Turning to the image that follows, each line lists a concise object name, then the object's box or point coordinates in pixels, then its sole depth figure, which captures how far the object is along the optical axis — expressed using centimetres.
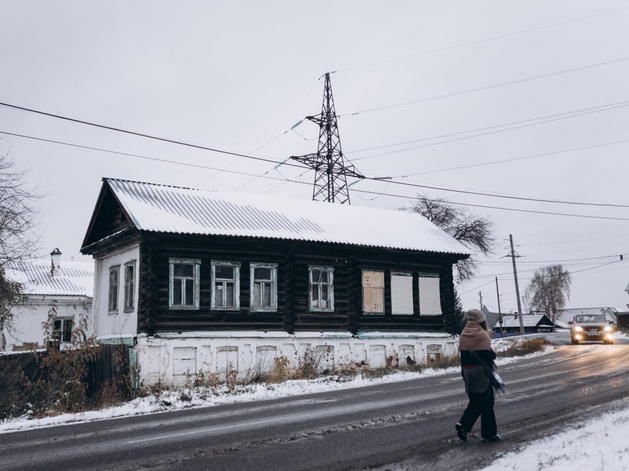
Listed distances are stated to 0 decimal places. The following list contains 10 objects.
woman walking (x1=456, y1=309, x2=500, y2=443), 805
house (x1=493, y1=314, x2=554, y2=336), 8244
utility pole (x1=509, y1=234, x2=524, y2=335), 5152
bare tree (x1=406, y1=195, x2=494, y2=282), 4706
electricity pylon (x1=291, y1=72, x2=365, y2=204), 3291
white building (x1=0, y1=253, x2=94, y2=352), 3409
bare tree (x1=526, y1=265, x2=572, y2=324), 10312
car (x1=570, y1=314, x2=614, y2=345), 3331
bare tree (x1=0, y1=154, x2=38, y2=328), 2078
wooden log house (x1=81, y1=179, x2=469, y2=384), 1875
